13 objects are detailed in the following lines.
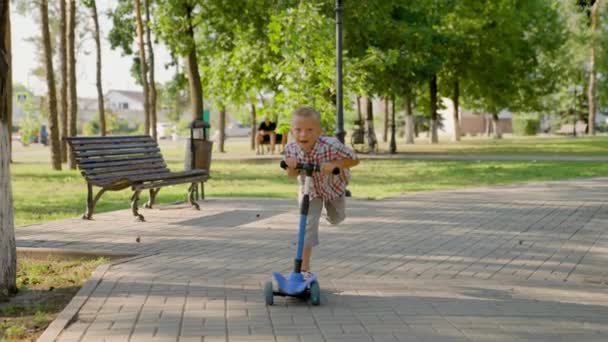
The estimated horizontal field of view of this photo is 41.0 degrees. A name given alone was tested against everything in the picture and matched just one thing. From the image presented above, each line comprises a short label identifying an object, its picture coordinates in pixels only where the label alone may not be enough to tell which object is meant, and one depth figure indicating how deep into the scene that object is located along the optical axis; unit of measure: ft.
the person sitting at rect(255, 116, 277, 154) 105.19
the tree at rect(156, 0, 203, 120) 76.33
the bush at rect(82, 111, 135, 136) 213.66
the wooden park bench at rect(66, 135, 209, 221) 32.35
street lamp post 41.50
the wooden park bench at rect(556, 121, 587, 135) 203.82
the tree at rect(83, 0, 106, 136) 100.53
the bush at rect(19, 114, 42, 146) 160.25
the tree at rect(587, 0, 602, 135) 180.14
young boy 17.61
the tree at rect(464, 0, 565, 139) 131.23
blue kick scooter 17.42
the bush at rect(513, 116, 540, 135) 226.17
